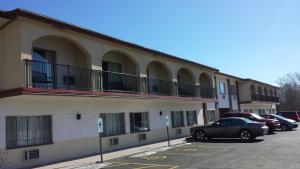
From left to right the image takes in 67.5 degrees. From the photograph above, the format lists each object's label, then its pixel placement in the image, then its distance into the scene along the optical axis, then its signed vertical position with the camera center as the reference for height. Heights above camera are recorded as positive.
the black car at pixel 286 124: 18.96 -1.78
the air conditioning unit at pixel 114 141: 12.09 -1.66
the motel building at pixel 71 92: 8.92 +0.90
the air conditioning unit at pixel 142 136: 13.71 -1.67
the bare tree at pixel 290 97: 54.10 +1.36
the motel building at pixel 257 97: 28.80 +1.04
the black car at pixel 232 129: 13.25 -1.46
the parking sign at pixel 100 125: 9.10 -0.57
